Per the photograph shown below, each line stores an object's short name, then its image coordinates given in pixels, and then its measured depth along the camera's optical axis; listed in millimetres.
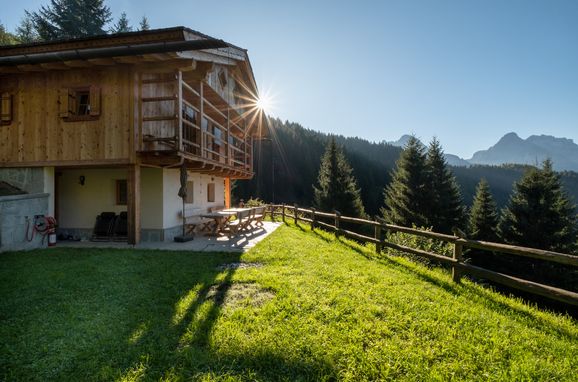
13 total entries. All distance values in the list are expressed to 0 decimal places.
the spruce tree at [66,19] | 28250
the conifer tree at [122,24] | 33591
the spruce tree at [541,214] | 18453
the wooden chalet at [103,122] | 8781
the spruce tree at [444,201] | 24062
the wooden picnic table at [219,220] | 11148
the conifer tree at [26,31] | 29734
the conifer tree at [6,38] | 26422
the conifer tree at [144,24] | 38600
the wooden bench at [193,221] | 11797
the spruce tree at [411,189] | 24500
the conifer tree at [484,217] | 23406
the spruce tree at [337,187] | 28766
